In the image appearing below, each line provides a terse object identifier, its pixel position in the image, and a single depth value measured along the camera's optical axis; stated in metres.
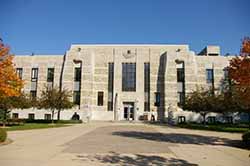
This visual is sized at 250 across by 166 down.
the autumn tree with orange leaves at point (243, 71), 10.86
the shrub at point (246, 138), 10.48
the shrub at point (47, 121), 32.30
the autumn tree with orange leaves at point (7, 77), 13.44
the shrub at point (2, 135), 10.04
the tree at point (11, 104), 22.92
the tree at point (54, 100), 28.23
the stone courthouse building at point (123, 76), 39.60
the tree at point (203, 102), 25.41
